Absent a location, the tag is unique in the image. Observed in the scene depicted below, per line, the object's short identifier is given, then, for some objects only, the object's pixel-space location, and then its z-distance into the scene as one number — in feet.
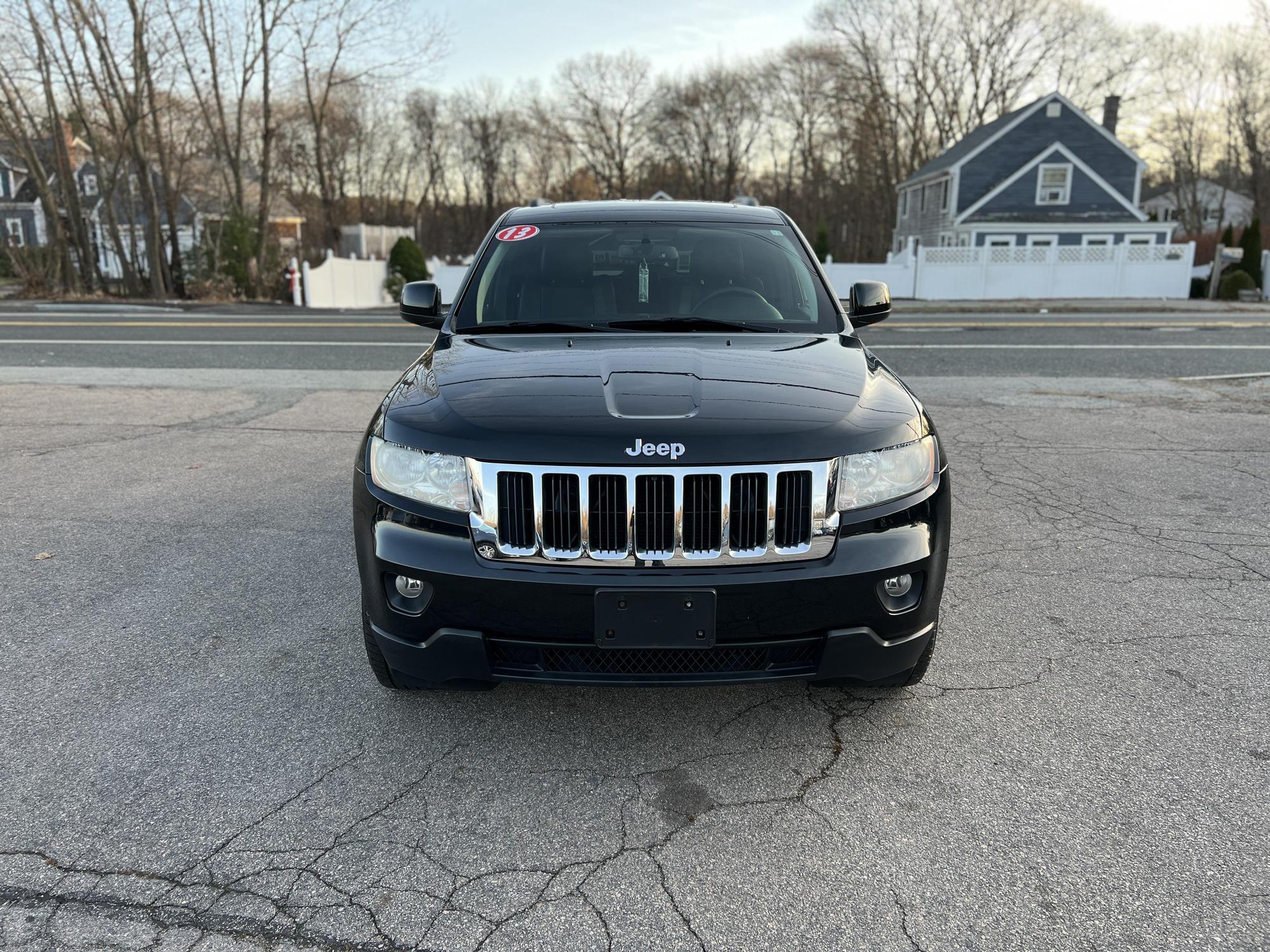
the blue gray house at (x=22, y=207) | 188.09
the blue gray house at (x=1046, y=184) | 120.26
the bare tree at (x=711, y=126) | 186.60
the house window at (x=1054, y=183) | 120.47
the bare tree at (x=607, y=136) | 186.60
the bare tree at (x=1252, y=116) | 170.71
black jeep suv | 8.13
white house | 201.05
